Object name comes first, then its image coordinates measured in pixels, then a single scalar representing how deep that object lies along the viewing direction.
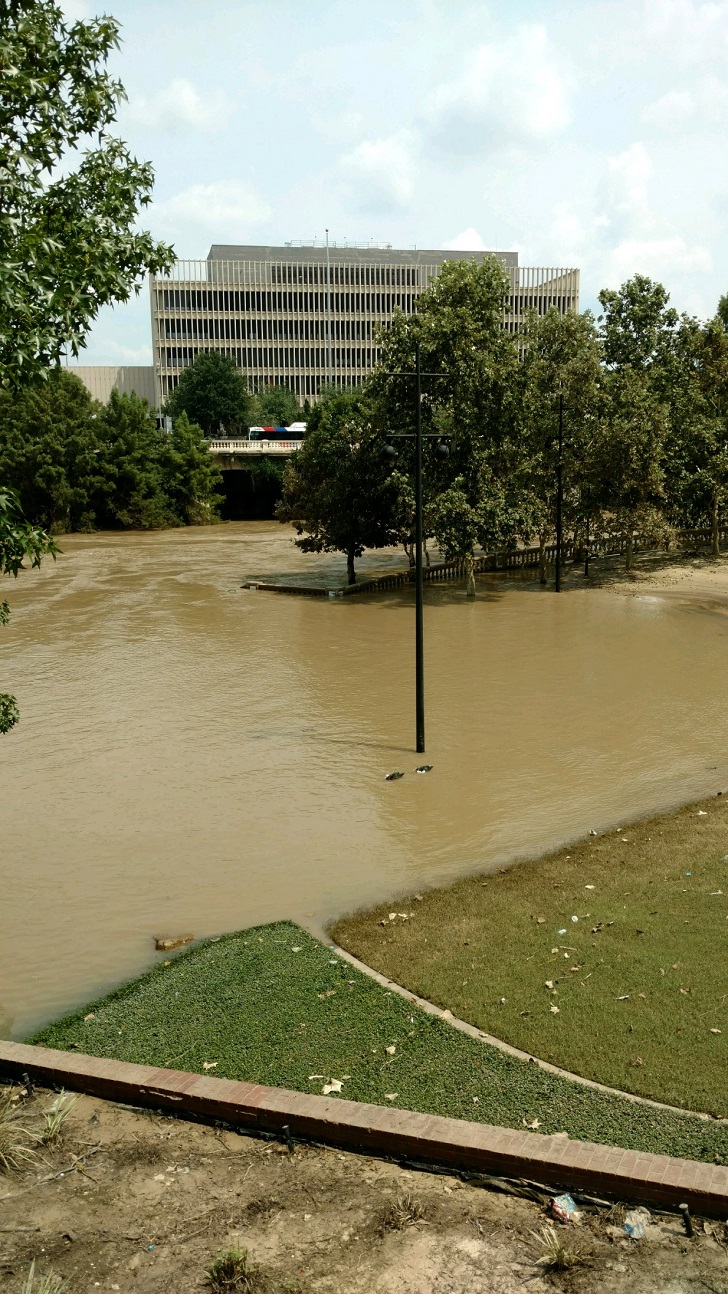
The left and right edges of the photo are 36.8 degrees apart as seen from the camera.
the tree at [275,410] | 109.62
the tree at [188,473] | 74.31
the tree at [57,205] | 9.02
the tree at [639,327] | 46.28
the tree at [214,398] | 108.25
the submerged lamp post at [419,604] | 17.88
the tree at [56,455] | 69.06
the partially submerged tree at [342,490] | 40.69
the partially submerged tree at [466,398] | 37.72
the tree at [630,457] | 40.78
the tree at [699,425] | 43.41
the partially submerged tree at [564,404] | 41.66
